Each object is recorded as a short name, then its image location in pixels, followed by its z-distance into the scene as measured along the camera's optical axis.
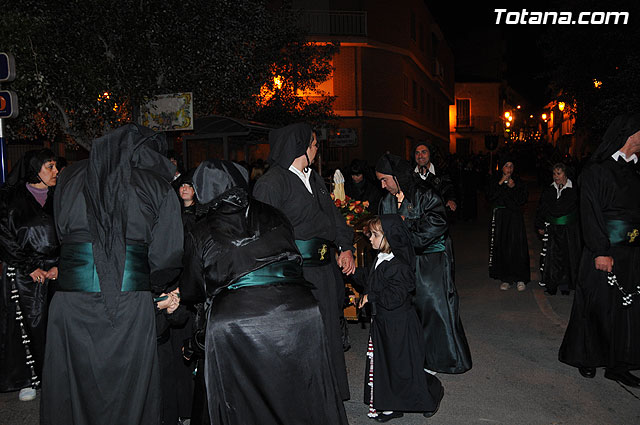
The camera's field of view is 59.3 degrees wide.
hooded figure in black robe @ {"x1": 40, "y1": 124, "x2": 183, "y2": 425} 3.34
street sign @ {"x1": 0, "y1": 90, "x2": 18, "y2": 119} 7.87
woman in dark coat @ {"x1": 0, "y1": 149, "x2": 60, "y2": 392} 5.43
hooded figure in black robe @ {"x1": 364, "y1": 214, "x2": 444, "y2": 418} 4.60
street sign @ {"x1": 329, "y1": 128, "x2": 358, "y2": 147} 16.91
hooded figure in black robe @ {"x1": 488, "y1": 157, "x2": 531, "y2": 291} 9.62
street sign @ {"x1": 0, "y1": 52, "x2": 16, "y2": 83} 7.90
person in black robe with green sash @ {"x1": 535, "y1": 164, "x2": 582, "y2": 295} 9.19
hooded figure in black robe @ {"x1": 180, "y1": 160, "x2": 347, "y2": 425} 3.09
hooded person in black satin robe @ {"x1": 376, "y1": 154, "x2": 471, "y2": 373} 5.38
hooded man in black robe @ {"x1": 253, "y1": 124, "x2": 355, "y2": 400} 4.68
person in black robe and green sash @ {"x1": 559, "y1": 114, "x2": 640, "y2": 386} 5.34
